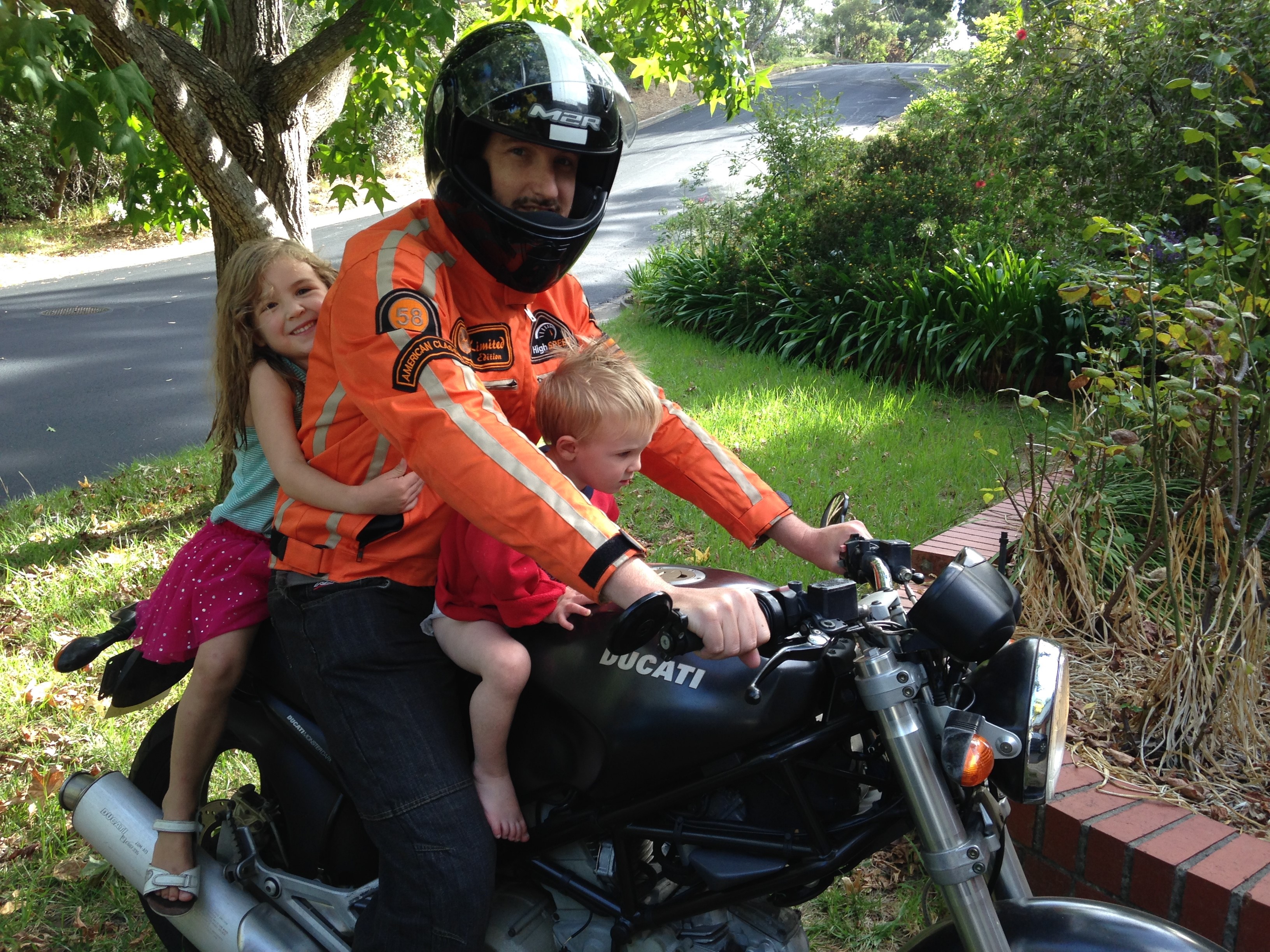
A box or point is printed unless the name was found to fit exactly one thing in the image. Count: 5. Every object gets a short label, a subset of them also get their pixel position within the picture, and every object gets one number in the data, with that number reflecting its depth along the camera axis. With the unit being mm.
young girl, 2330
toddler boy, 1877
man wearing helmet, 1814
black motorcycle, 1499
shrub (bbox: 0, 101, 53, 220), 19875
